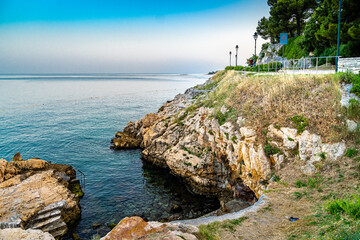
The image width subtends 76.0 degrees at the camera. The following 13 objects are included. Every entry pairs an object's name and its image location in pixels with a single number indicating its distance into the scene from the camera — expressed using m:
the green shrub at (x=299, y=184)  11.01
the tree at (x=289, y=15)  48.91
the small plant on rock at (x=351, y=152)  11.23
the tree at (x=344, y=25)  28.14
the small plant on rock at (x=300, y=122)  12.97
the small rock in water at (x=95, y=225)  13.88
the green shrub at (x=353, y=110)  12.42
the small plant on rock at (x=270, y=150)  13.07
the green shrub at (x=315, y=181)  10.71
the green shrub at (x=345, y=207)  7.01
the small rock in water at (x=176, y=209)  15.37
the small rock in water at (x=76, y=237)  12.71
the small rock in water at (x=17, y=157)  19.15
